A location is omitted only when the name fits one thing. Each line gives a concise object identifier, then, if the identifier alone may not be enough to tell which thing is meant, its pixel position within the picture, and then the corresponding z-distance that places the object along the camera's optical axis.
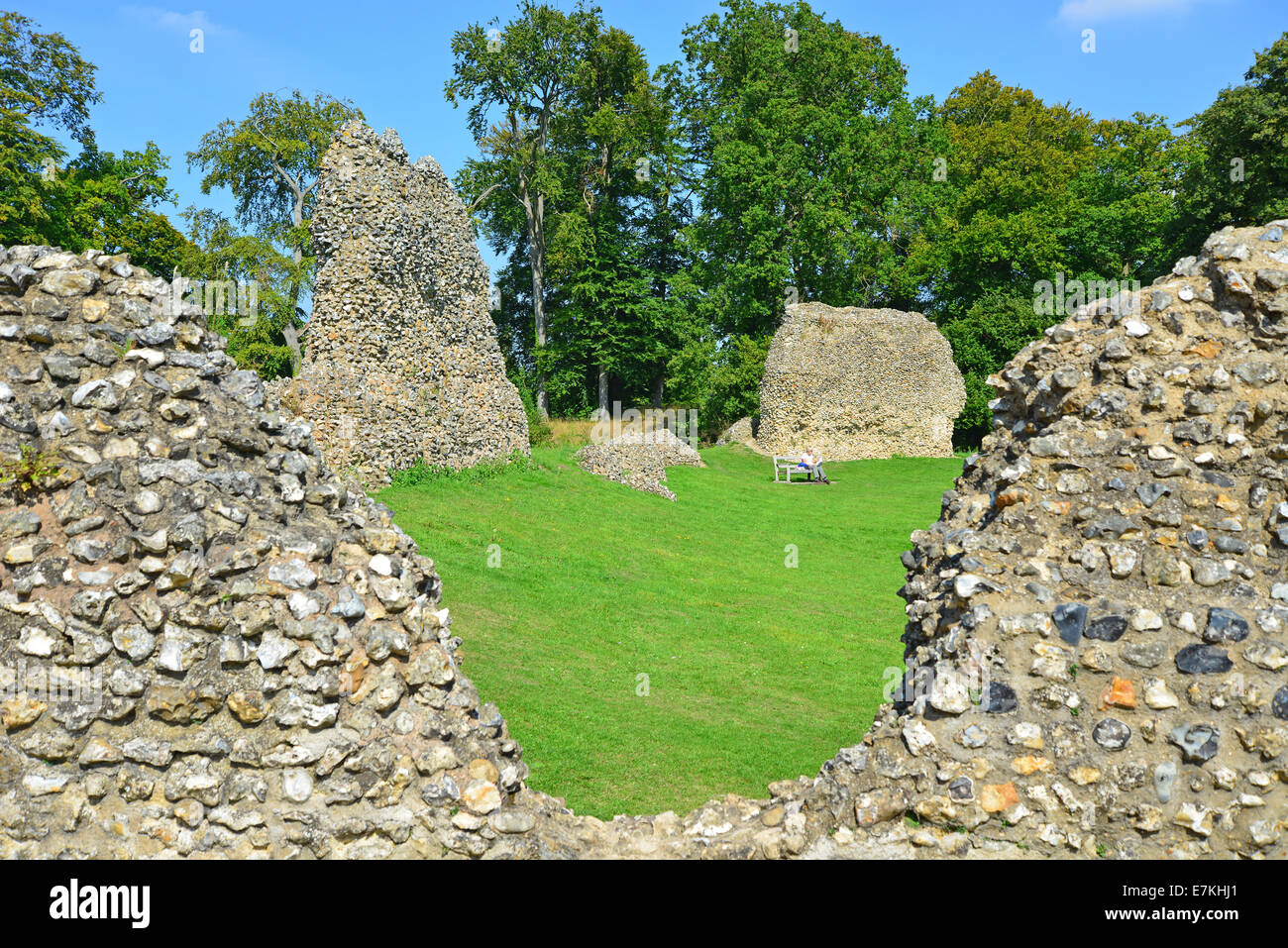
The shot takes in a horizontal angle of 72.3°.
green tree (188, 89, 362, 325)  36.25
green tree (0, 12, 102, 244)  26.62
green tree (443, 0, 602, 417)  36.69
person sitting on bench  29.64
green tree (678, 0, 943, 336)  40.41
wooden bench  29.81
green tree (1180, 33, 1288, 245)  27.36
